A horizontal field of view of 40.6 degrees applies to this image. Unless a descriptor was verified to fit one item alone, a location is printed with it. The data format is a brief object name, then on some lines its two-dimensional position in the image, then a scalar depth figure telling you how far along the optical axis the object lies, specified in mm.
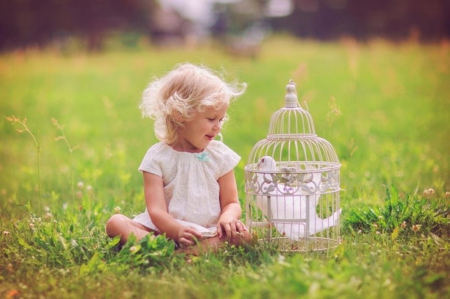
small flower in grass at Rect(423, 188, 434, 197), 4300
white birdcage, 3762
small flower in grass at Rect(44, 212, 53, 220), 4490
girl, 3758
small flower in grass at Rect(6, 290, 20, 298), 3151
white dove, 3773
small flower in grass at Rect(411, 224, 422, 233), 3883
